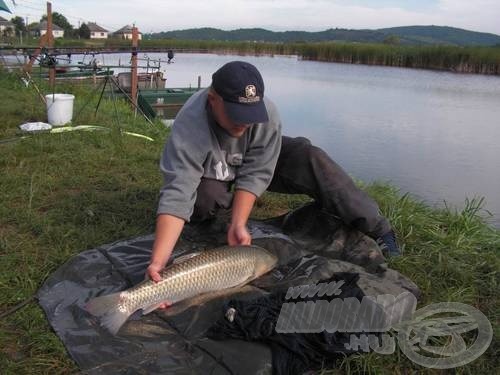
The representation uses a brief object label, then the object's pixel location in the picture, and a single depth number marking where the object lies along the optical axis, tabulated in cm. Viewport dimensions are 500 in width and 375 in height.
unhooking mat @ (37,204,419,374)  174
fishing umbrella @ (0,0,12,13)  830
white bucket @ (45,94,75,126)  596
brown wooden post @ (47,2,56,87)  988
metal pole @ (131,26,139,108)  863
